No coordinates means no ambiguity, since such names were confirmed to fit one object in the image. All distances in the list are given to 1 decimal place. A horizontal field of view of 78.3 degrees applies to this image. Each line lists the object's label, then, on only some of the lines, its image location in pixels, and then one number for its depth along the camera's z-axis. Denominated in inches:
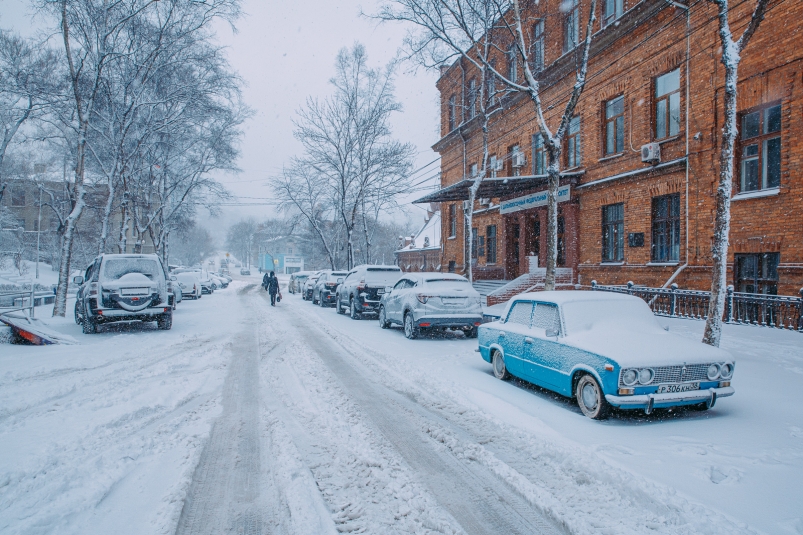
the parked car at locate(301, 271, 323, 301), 1152.9
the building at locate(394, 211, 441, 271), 1583.4
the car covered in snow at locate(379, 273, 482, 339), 465.7
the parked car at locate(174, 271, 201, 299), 1177.1
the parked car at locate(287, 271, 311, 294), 1553.9
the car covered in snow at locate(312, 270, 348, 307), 949.2
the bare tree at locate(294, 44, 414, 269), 1197.8
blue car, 212.2
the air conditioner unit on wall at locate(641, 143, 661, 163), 597.0
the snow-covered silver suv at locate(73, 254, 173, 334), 490.3
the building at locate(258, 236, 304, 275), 3686.8
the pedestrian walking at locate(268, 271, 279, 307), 944.3
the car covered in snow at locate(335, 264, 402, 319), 681.6
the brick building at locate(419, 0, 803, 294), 459.5
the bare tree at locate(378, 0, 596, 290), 472.7
